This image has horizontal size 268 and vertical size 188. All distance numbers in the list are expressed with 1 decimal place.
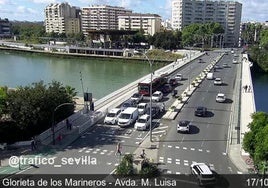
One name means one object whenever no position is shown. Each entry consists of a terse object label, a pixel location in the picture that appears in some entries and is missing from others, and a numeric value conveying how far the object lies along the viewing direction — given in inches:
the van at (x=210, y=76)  2458.2
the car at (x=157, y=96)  1767.7
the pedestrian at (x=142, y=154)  949.2
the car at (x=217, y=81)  2247.8
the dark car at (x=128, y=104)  1545.8
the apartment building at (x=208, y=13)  7475.4
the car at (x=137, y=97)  1706.6
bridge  966.4
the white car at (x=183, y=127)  1244.5
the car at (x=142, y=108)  1481.7
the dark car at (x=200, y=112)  1479.8
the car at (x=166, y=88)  2025.1
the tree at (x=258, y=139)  823.1
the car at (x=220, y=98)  1754.4
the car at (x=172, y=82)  2242.9
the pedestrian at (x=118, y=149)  1037.2
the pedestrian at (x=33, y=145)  1076.4
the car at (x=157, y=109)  1481.3
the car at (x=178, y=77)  2447.6
